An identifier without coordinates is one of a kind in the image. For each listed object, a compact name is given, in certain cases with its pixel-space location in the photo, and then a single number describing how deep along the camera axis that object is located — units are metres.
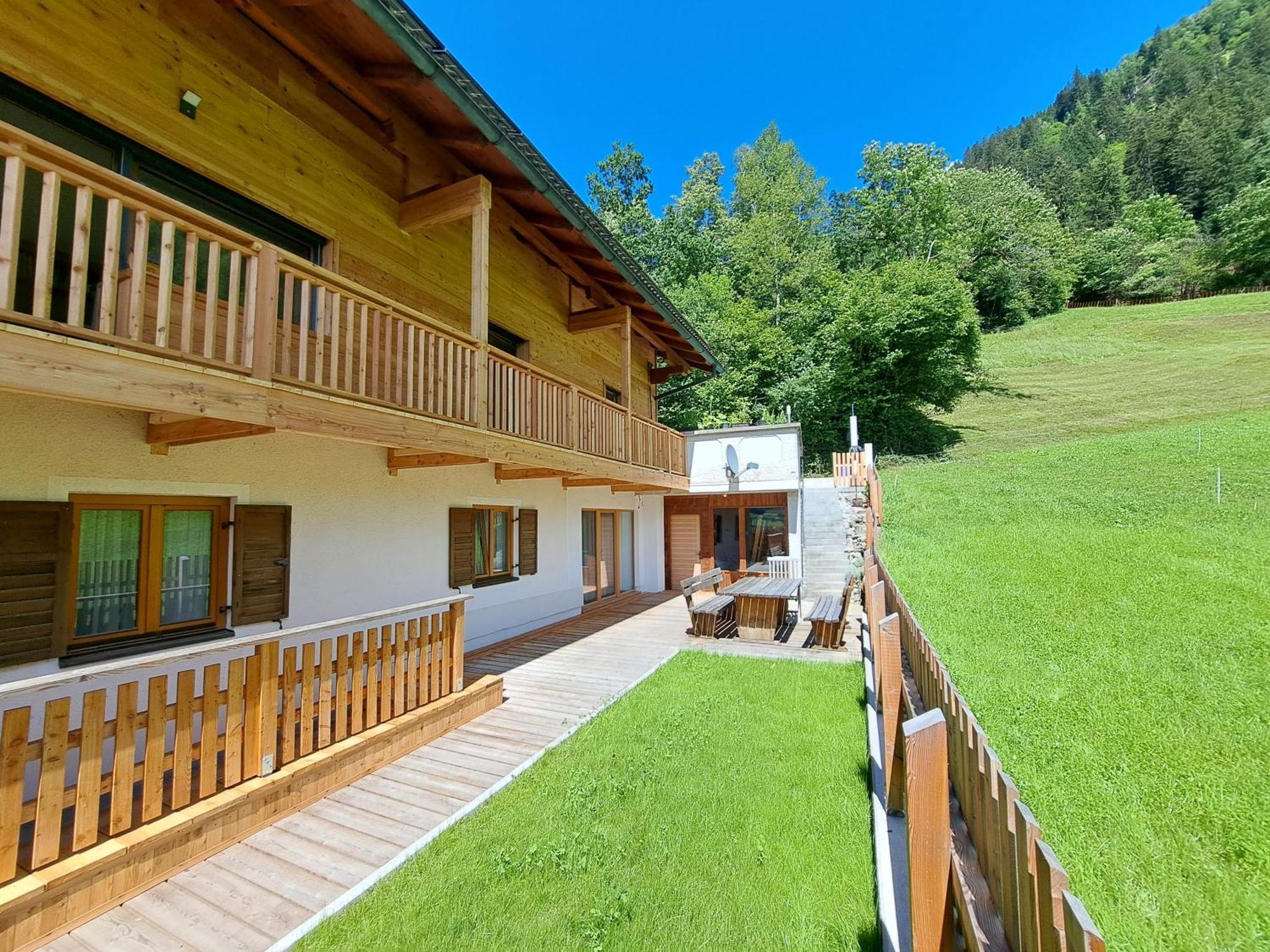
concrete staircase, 14.38
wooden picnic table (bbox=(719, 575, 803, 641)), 9.73
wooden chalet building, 3.11
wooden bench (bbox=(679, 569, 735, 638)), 9.84
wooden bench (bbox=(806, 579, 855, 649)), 8.66
